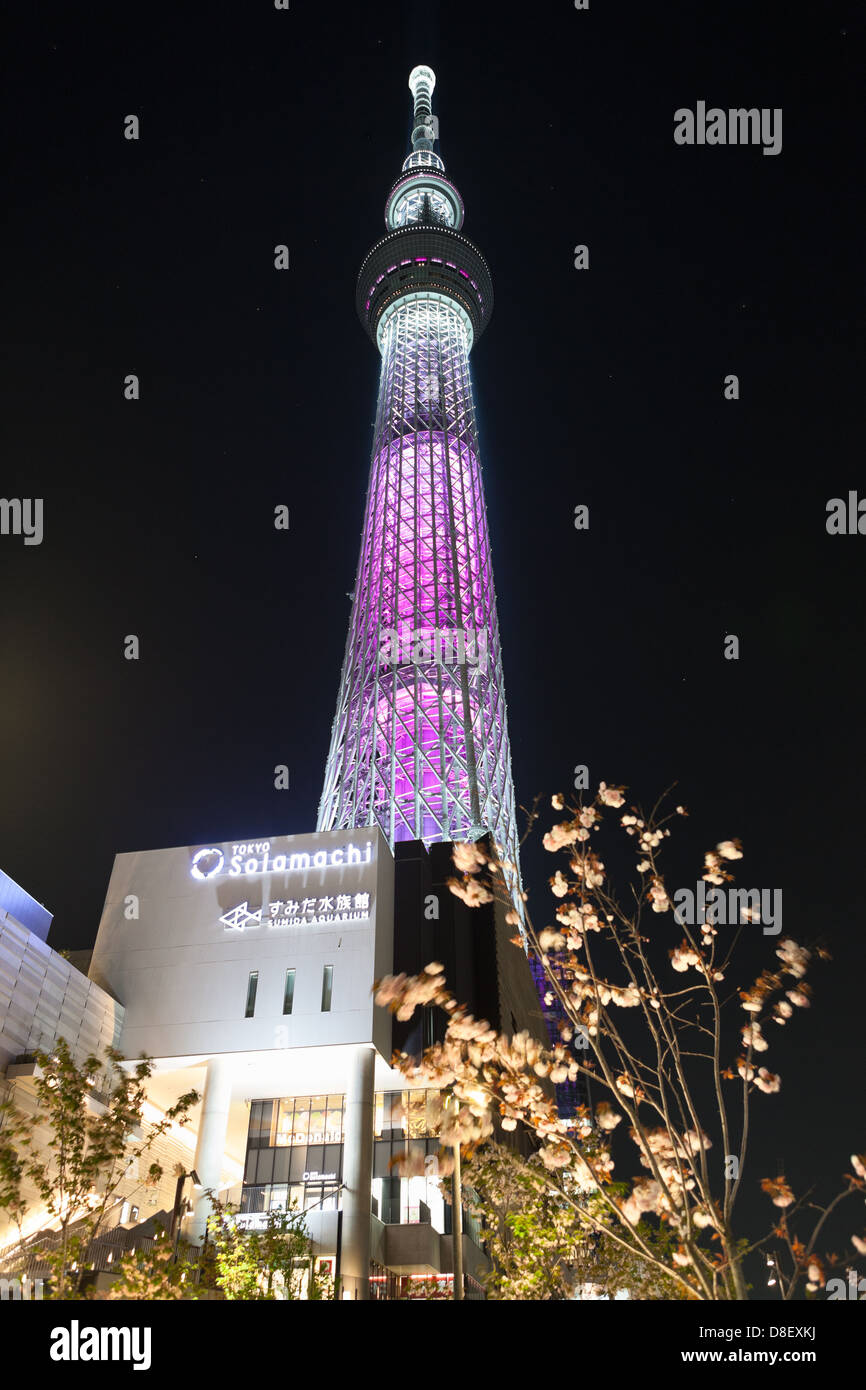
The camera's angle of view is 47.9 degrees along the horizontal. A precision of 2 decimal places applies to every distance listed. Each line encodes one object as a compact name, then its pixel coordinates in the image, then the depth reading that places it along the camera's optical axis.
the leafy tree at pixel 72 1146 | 17.50
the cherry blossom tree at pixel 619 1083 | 9.48
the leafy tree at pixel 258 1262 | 22.33
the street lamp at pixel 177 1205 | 23.82
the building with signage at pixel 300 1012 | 33.34
